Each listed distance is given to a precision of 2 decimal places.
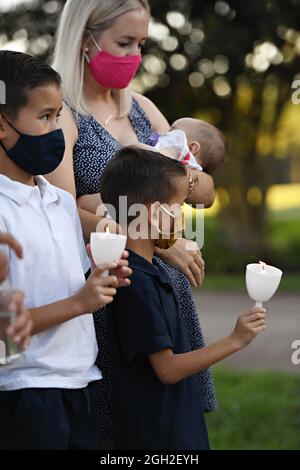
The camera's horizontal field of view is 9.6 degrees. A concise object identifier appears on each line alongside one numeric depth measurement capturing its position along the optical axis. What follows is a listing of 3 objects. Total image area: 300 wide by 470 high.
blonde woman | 5.61
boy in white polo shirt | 4.68
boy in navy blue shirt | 4.90
